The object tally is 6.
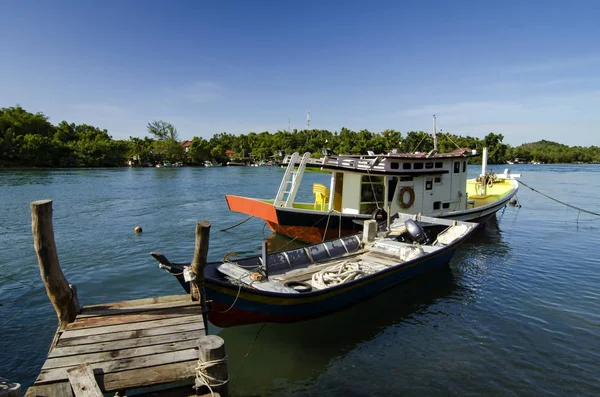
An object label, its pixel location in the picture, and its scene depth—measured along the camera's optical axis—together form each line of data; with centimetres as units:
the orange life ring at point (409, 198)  1467
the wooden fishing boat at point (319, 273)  698
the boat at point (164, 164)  8693
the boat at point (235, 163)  10244
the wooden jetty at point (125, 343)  428
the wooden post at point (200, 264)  618
